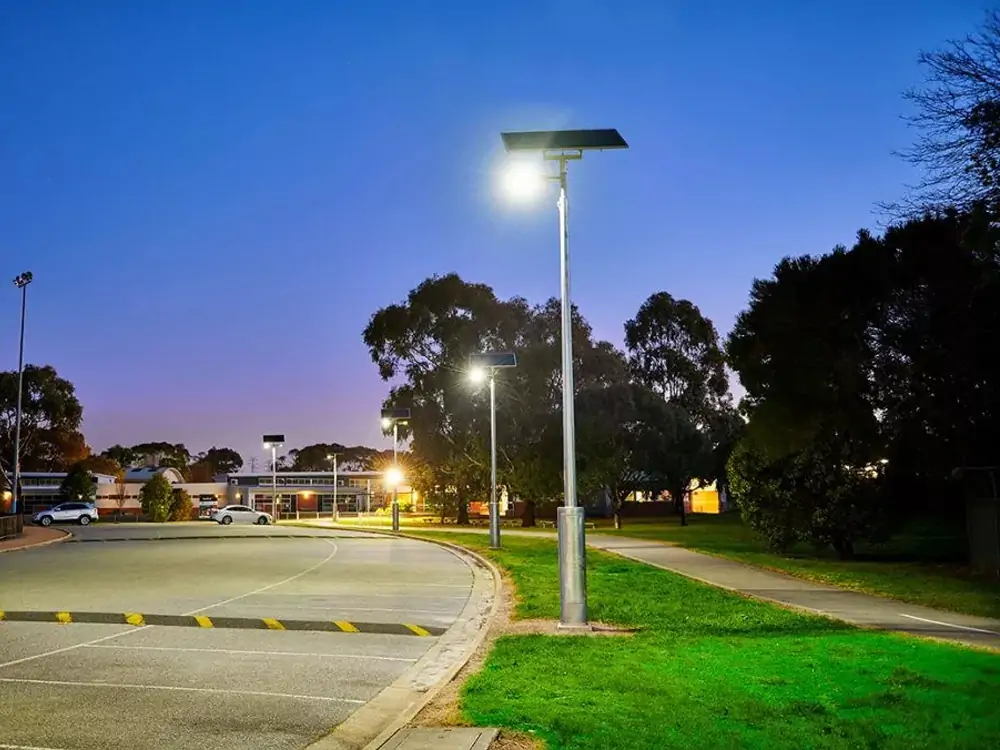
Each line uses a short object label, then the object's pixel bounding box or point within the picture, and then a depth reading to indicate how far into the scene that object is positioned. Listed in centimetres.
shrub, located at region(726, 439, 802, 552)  2795
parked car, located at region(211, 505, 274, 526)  6206
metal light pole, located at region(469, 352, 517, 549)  2868
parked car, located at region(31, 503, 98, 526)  5825
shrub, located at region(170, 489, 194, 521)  7100
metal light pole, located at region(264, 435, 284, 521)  6662
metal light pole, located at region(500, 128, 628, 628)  1178
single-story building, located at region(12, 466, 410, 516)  8841
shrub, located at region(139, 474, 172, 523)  6831
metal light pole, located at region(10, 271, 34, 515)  4919
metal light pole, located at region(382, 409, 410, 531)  4701
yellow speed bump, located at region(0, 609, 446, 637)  1258
